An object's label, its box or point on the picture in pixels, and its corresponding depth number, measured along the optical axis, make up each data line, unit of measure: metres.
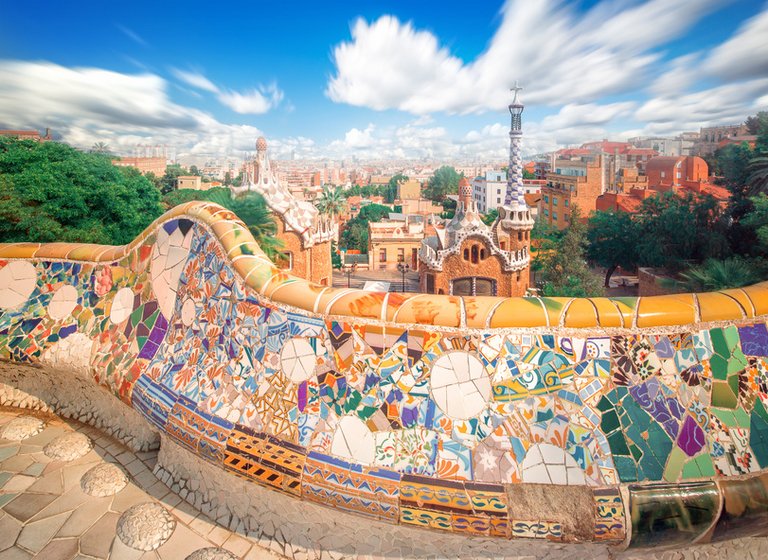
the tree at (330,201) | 34.81
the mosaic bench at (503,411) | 2.81
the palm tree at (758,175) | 16.59
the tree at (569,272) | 17.89
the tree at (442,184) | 72.61
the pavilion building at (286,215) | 15.91
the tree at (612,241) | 22.70
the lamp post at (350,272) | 24.65
